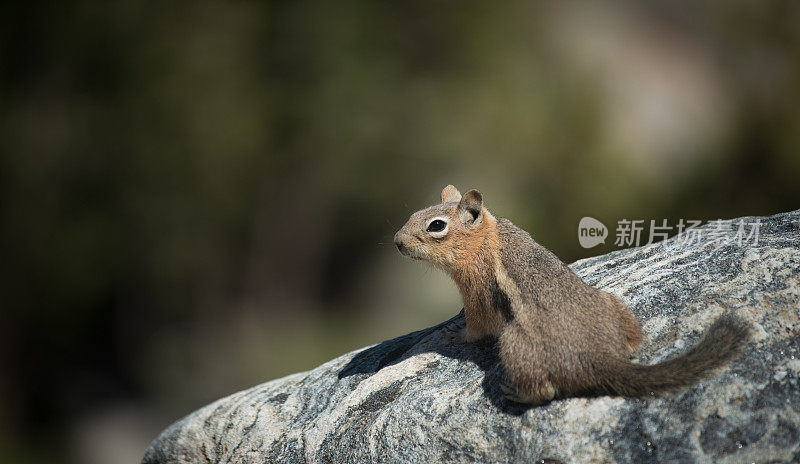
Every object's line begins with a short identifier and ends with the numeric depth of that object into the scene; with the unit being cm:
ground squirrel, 698
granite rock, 653
